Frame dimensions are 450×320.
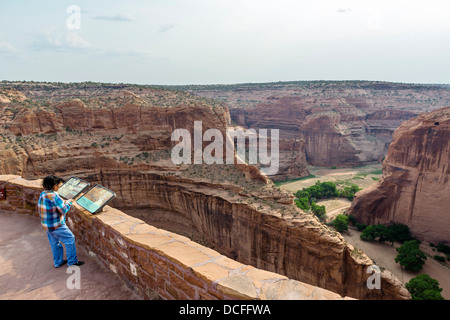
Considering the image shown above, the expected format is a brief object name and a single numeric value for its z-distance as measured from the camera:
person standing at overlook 5.25
